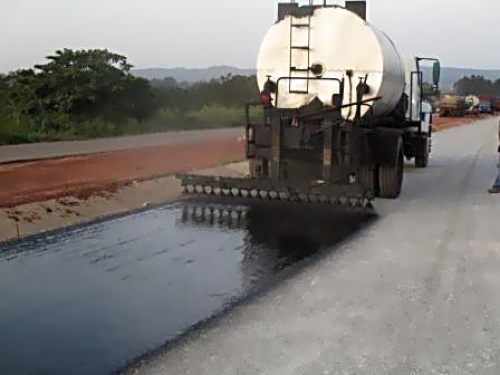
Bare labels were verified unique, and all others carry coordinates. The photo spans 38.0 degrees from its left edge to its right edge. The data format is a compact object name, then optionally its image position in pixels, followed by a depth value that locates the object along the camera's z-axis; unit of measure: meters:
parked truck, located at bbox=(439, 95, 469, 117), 67.56
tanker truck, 12.59
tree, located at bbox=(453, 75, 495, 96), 147.50
